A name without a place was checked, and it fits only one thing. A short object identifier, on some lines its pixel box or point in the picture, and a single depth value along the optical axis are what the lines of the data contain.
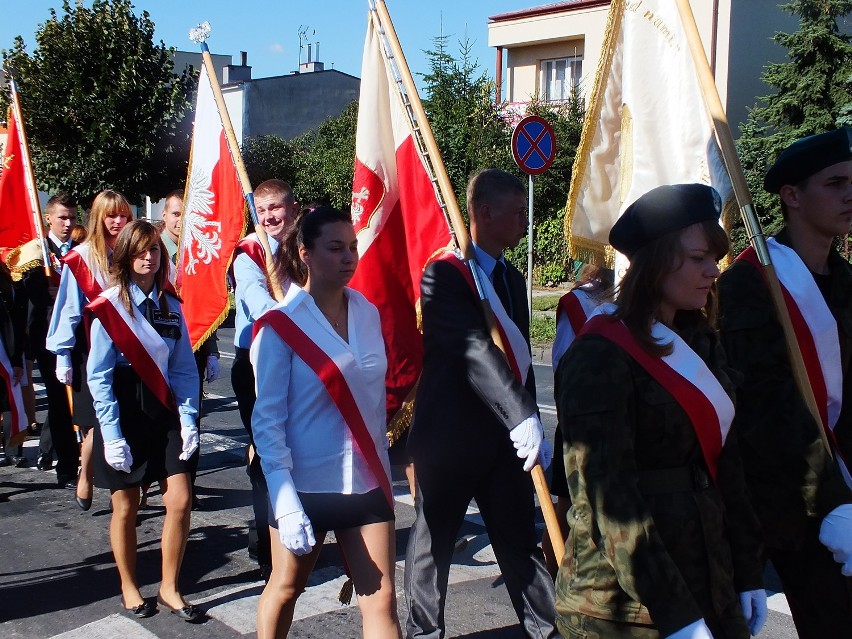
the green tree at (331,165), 29.47
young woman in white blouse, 3.31
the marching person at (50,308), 7.31
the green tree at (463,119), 23.67
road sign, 13.08
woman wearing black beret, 2.27
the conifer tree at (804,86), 20.05
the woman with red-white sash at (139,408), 4.61
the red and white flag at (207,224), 5.69
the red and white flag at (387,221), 4.53
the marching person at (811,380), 2.87
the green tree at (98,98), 21.05
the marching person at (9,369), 6.22
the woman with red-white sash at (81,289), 5.47
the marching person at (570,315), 4.38
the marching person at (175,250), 6.48
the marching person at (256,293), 4.97
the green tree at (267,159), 29.23
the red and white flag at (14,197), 7.70
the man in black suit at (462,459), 3.80
